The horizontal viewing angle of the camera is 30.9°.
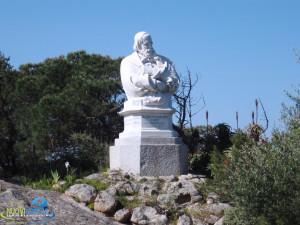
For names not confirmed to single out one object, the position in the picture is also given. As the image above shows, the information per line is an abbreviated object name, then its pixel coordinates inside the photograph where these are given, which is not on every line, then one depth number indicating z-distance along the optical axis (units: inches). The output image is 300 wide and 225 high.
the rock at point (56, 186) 479.4
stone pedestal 508.4
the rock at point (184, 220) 410.3
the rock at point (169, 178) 489.4
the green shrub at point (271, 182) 328.2
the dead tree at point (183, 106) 777.1
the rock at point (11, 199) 380.2
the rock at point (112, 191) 448.4
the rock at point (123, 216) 415.8
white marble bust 529.3
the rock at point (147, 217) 409.1
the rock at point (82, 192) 442.0
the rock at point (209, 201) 443.7
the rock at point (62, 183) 487.5
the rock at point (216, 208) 427.8
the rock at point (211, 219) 417.3
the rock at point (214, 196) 445.7
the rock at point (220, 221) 402.4
